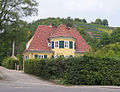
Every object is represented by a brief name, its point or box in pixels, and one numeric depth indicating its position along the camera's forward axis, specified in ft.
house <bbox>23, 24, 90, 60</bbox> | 116.16
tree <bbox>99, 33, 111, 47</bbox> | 209.97
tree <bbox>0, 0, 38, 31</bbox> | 73.26
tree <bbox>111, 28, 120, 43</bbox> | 209.30
